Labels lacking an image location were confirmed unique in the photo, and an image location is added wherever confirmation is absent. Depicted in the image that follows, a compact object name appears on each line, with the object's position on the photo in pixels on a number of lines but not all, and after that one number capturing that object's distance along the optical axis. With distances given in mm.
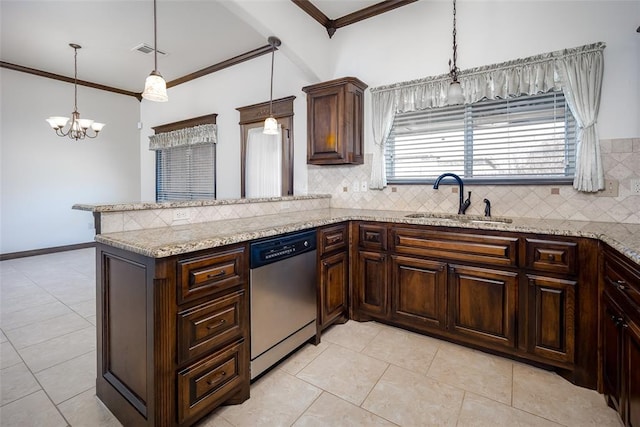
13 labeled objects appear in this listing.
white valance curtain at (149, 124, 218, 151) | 4781
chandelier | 4051
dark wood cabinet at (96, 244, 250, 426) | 1326
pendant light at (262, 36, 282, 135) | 3000
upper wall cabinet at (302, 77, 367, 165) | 2990
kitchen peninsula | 1368
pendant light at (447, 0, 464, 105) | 2350
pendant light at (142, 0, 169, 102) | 1911
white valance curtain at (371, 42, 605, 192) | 2172
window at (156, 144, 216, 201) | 4949
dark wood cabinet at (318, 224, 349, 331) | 2357
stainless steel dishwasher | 1776
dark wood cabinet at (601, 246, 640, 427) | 1251
